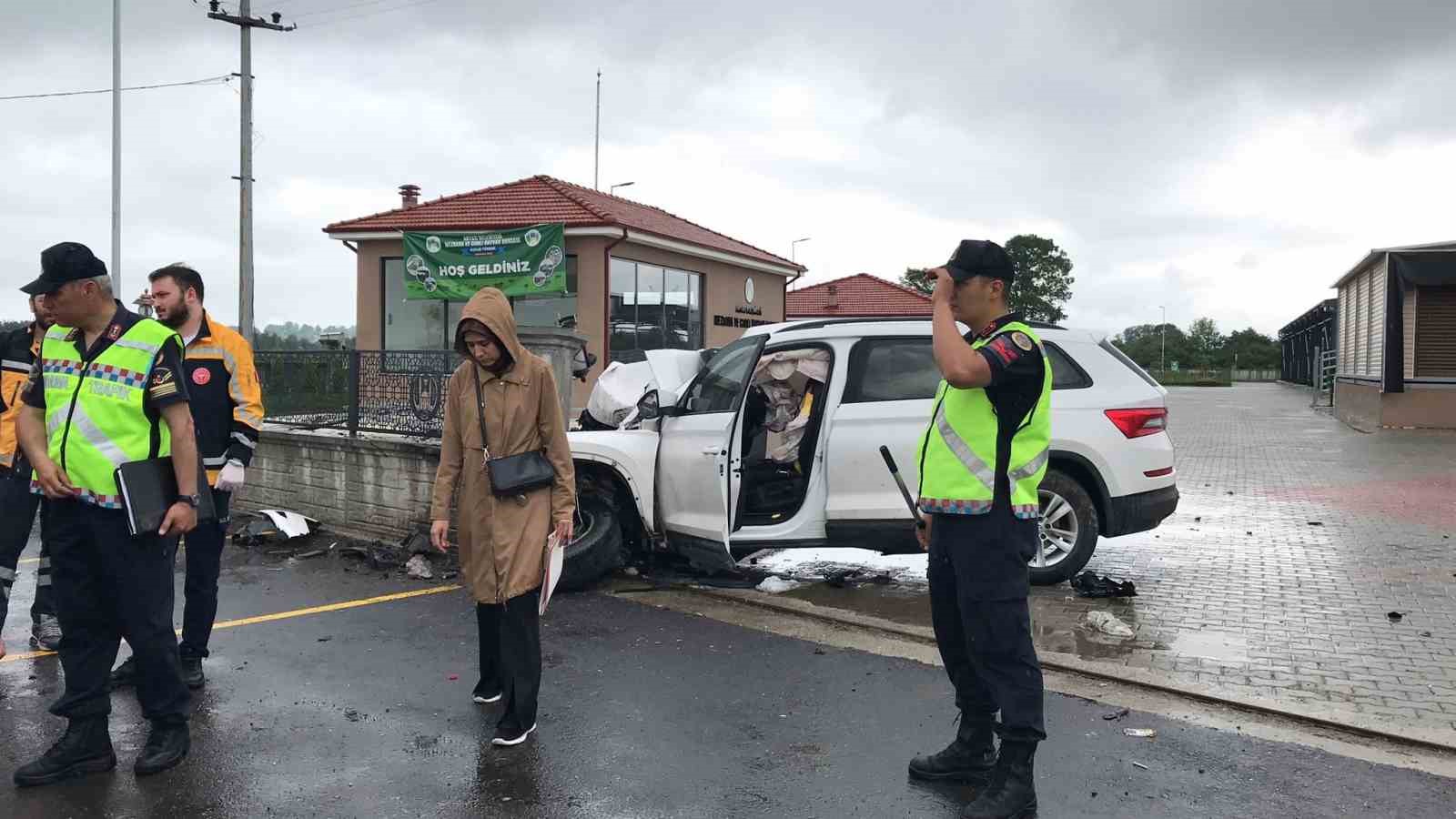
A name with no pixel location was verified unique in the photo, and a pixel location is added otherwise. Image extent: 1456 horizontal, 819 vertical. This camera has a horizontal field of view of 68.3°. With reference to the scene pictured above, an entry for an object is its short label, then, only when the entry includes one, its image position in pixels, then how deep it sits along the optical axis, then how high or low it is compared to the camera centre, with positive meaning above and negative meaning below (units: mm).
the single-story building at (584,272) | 20438 +2248
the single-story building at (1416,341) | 21312 +1041
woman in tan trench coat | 4395 -489
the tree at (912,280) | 74688 +7890
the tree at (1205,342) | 89875 +4520
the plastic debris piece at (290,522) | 9406 -1295
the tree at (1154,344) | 93188 +4325
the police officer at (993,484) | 3635 -335
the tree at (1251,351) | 87812 +3358
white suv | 6836 -468
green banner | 20047 +2247
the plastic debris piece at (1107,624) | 5996 -1333
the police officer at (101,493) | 4016 -442
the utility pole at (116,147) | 23328 +4990
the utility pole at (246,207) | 20703 +3289
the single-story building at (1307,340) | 39697 +2377
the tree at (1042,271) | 84750 +9371
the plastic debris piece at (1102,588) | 6871 -1279
